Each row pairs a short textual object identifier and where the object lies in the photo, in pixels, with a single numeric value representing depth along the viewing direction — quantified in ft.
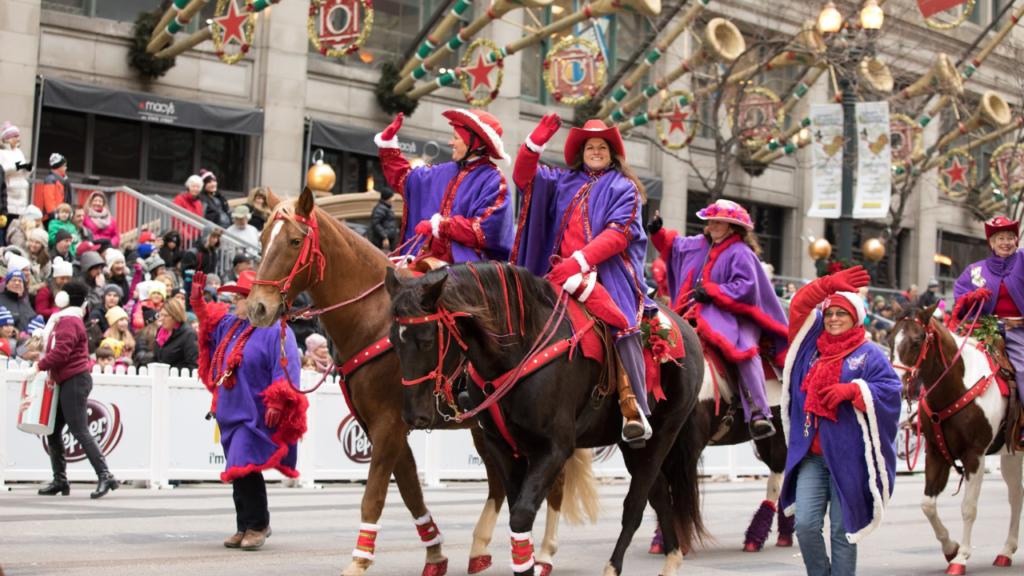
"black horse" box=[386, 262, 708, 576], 20.80
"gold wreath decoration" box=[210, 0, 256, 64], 63.98
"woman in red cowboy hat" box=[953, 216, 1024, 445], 34.09
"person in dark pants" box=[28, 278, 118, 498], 39.11
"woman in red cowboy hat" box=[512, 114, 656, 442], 24.08
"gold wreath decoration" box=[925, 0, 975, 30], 91.14
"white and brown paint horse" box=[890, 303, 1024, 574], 32.32
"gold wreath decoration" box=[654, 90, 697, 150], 85.76
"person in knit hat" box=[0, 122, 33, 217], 55.67
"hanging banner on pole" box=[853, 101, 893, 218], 78.23
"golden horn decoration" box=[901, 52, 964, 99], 96.32
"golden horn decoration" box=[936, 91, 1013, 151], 98.68
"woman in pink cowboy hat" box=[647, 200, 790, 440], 30.73
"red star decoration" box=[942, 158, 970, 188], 107.45
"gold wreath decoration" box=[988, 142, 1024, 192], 101.04
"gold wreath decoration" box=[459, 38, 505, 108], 75.00
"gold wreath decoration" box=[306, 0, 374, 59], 67.82
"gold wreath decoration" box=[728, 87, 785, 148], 89.15
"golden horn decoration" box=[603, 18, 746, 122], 81.86
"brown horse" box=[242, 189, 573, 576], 24.34
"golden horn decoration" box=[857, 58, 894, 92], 88.90
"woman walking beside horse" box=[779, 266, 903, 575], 21.93
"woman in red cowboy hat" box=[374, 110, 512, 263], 27.25
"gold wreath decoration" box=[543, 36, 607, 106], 78.64
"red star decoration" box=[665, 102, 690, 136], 86.22
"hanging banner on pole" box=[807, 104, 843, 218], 81.82
